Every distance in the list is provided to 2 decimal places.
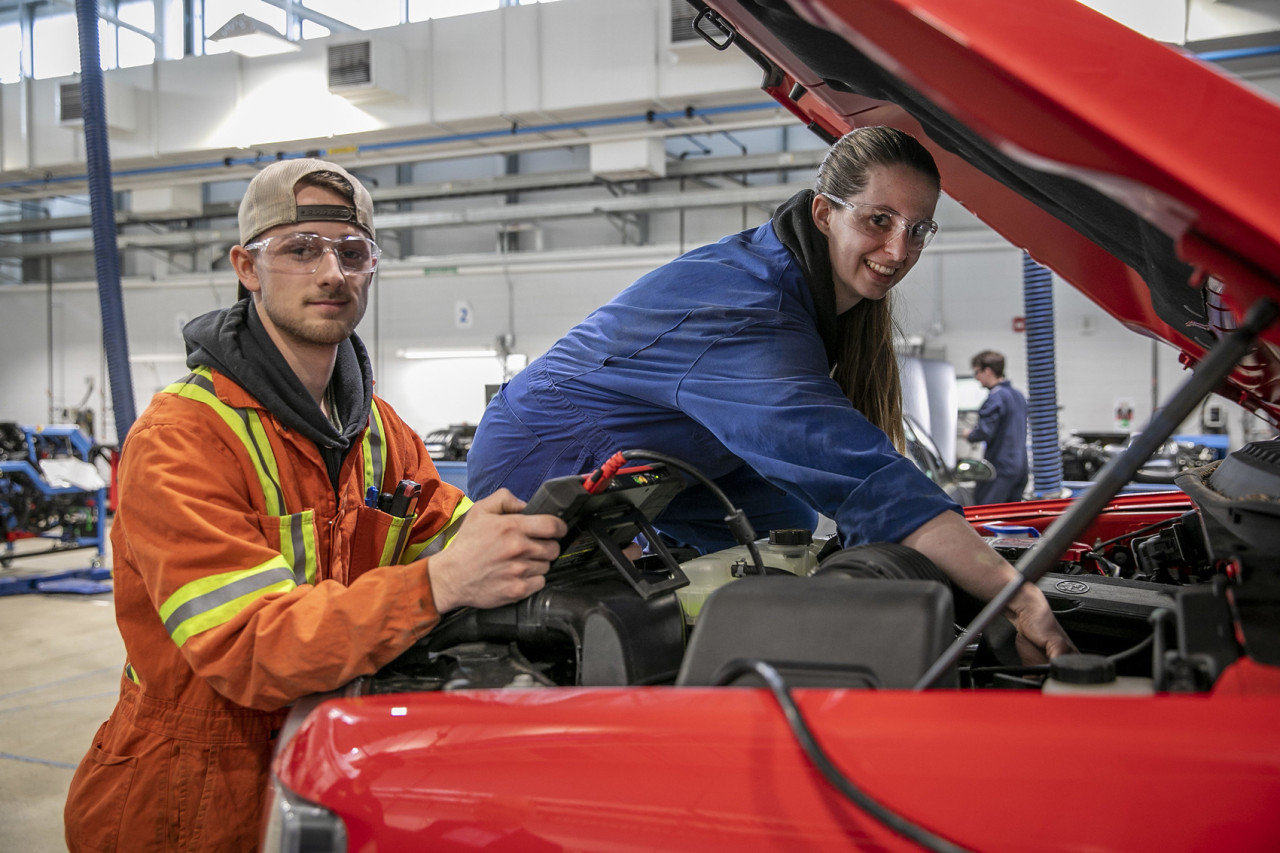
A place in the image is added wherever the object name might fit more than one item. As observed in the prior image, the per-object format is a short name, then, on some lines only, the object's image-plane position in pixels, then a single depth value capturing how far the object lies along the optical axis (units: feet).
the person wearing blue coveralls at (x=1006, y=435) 21.86
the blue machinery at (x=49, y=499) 21.63
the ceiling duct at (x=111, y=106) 27.09
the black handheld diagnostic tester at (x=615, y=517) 3.76
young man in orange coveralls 3.75
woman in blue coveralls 4.09
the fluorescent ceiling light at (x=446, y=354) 39.34
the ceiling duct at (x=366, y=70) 23.53
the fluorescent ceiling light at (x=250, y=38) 22.06
